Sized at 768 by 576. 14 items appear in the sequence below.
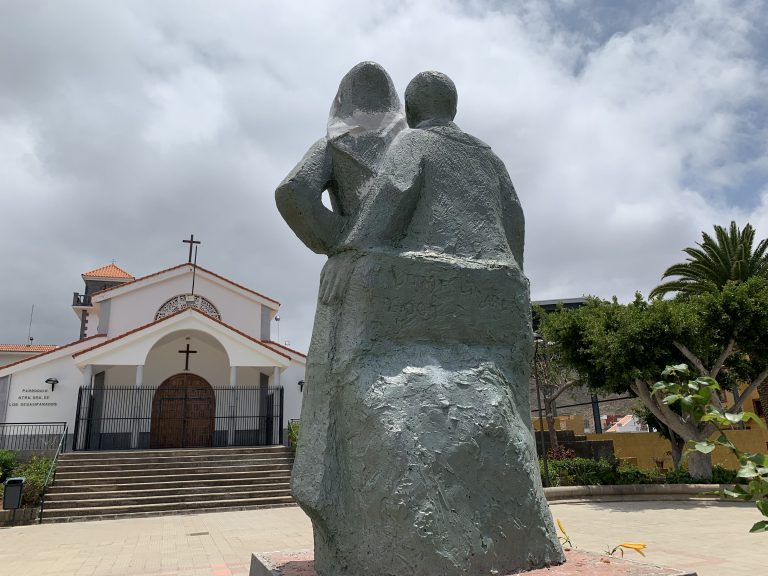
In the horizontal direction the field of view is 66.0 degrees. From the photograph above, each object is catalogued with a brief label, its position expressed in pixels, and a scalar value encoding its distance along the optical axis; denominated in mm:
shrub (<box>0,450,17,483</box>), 13531
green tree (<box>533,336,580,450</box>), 19344
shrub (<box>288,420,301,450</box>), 17697
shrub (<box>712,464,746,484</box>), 14722
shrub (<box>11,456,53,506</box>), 12336
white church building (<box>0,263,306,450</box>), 18156
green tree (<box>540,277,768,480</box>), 13484
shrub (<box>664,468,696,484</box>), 14555
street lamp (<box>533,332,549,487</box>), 14031
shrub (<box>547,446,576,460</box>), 17438
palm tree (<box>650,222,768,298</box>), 16750
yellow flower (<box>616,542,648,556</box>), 3375
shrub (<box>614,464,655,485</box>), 15023
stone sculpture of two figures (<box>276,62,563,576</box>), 2672
